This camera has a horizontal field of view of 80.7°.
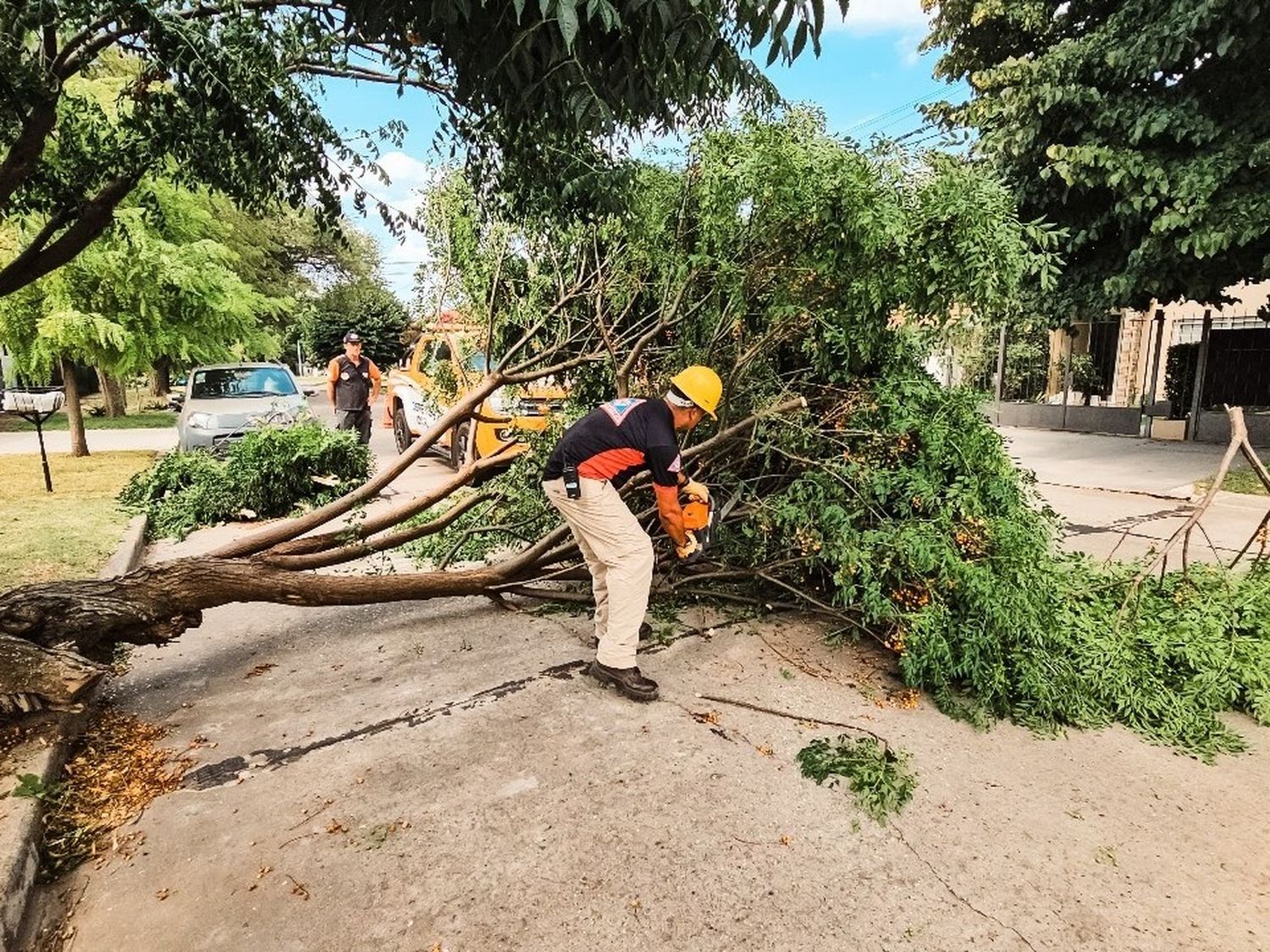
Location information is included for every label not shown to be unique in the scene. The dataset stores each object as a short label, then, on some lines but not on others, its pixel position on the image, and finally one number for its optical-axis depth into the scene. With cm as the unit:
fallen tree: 357
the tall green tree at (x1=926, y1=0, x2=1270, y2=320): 869
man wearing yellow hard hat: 360
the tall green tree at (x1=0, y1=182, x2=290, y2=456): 938
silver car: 998
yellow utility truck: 523
